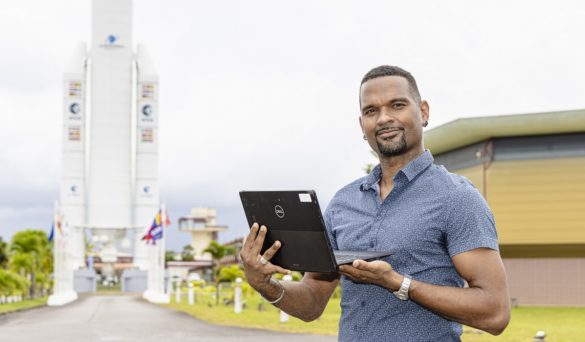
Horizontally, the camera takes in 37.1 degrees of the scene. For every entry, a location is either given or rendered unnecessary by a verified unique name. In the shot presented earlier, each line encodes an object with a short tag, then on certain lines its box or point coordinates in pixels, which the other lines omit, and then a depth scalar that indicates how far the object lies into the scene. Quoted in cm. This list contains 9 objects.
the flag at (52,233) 4423
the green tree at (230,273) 3997
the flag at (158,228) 4341
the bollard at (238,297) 2605
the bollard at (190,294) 3672
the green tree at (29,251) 5059
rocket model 6450
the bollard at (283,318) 2034
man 274
